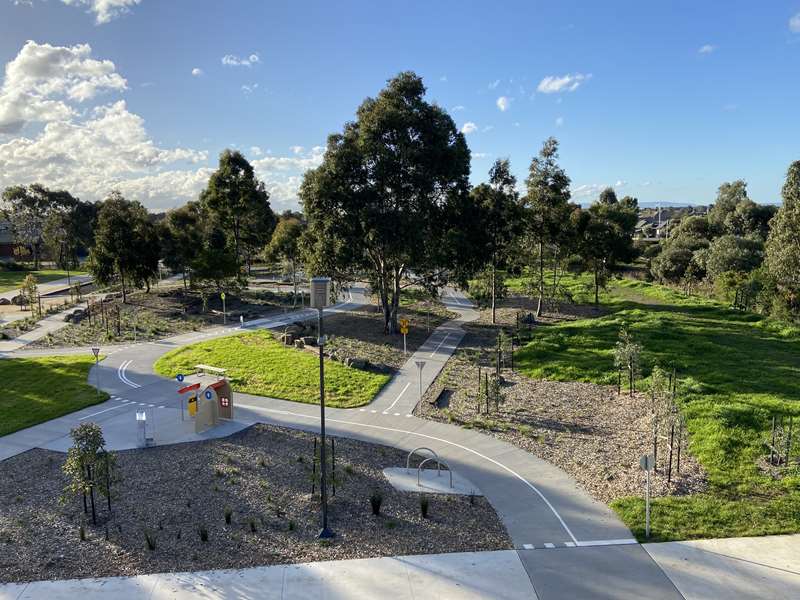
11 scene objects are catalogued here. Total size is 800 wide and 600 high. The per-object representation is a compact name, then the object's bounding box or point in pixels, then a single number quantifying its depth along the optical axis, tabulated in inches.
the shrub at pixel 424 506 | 517.0
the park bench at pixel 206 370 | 926.8
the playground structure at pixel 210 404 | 743.7
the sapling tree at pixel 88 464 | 520.1
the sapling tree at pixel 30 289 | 1764.1
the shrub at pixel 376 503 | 521.3
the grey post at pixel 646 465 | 473.7
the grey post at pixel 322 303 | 467.8
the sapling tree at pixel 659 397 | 641.6
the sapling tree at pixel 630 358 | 855.7
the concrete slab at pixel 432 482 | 568.7
